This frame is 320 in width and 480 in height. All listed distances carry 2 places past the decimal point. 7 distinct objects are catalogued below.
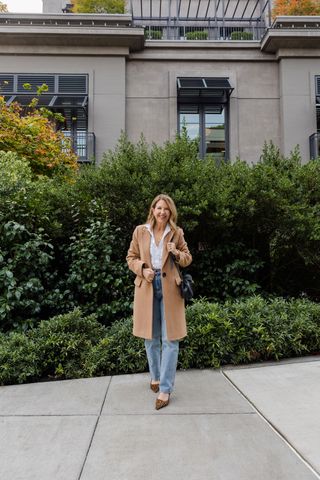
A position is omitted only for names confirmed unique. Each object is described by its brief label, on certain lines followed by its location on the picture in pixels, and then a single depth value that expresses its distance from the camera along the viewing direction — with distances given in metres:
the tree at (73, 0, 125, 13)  17.92
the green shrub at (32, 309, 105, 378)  4.56
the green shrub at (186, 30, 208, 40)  16.91
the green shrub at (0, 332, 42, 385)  4.34
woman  3.63
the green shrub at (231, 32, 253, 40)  16.94
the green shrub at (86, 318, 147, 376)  4.60
